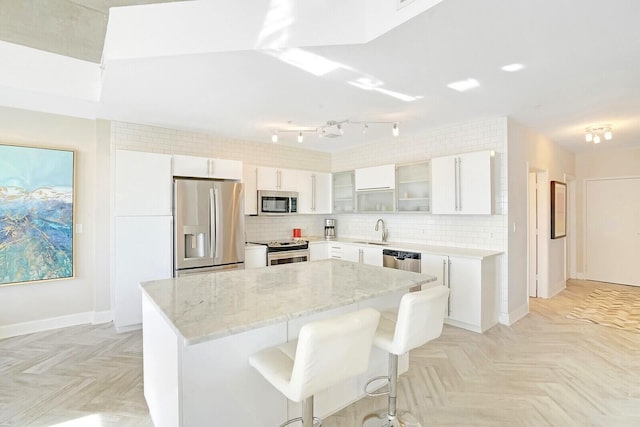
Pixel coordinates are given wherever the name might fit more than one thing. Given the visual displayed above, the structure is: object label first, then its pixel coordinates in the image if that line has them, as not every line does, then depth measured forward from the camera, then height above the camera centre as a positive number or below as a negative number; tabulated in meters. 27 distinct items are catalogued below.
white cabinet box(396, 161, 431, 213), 4.66 +0.40
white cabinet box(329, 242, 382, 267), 4.88 -0.64
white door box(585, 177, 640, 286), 5.98 -0.35
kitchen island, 1.59 -0.70
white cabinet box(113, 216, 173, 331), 3.80 -0.55
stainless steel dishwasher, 4.34 -0.66
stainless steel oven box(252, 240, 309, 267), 4.86 -0.60
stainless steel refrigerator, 4.09 -0.17
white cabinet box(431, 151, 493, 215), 3.98 +0.38
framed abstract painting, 3.69 +0.01
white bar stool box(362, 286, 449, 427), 1.84 -0.73
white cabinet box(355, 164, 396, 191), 5.09 +0.59
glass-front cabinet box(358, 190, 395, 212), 5.21 +0.21
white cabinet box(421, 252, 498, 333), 3.80 -0.92
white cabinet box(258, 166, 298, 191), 5.23 +0.59
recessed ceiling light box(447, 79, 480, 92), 2.94 +1.22
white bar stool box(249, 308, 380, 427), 1.40 -0.68
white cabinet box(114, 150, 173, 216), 3.81 +0.38
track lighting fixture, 4.01 +1.19
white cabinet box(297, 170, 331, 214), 5.74 +0.40
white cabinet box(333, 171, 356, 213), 5.85 +0.40
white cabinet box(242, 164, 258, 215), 5.07 +0.41
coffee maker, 6.11 -0.29
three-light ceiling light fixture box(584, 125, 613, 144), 4.47 +1.17
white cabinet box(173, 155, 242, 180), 4.21 +0.64
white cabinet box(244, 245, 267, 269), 4.78 -0.64
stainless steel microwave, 5.21 +0.19
